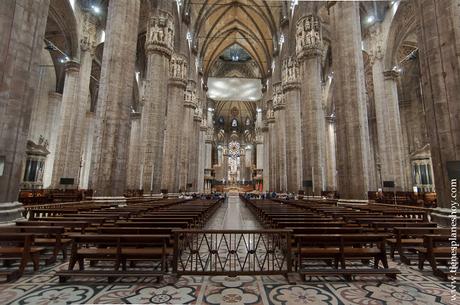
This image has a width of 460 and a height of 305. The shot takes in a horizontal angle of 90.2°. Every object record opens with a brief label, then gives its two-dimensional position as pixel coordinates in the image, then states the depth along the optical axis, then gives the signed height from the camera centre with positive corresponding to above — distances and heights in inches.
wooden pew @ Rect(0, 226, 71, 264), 152.0 -33.8
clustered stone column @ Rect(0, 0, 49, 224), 200.7 +88.7
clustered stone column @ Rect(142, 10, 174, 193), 632.4 +248.2
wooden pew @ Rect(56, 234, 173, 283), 128.4 -39.4
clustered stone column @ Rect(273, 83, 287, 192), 1013.2 +232.1
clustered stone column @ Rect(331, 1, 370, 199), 420.5 +161.7
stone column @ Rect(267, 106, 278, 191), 1141.4 +189.0
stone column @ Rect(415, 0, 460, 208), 228.4 +109.6
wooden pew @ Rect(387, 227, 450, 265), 160.6 -30.6
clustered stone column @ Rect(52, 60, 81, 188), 674.2 +150.5
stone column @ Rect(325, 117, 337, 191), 1069.8 +162.4
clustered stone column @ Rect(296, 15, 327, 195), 656.4 +262.2
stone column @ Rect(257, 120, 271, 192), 1378.0 +171.2
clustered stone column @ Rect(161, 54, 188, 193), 795.4 +241.6
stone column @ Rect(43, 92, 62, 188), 939.3 +266.1
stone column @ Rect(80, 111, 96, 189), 1004.1 +151.2
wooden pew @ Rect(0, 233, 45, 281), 130.7 -39.2
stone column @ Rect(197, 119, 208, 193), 1459.6 +208.0
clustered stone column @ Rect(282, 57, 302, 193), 824.9 +236.8
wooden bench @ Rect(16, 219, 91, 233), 175.2 -30.8
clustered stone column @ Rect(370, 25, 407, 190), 698.8 +223.0
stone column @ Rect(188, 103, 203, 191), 1216.2 +203.3
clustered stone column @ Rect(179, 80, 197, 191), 1000.9 +255.6
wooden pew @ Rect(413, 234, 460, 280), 136.8 -38.2
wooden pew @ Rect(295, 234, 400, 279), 132.8 -38.2
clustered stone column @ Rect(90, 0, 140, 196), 402.3 +152.0
